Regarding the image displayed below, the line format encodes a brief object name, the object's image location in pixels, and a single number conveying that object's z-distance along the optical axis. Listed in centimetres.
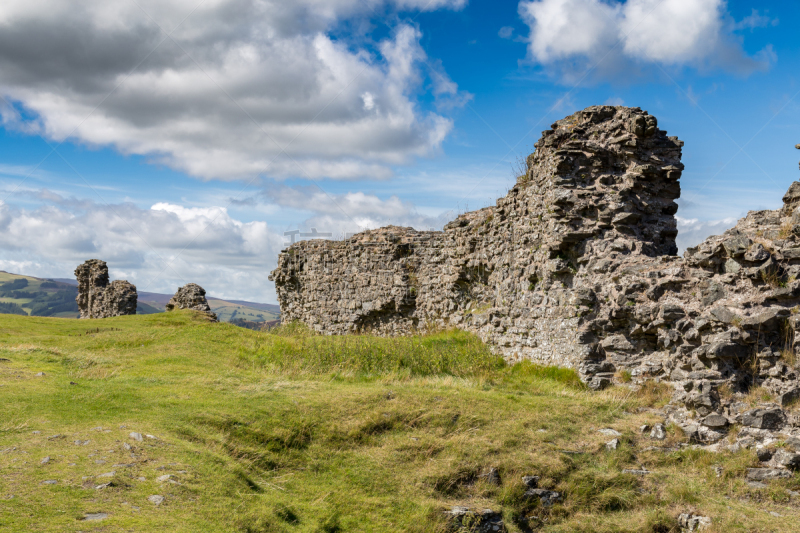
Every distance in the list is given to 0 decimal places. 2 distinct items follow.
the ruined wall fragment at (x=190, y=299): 3019
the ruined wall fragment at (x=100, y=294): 3384
